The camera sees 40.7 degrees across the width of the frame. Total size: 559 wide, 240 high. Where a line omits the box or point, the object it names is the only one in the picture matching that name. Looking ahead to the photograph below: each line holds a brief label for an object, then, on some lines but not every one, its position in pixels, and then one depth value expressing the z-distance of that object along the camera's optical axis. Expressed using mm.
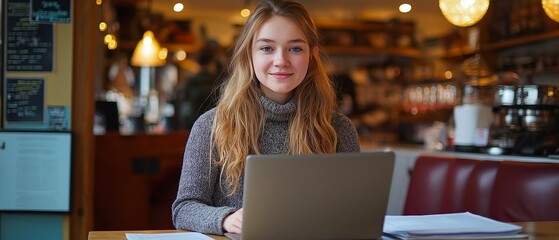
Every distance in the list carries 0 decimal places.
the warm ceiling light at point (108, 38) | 4803
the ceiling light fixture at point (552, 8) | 3070
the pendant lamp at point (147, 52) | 6035
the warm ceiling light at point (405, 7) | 3076
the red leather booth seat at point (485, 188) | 2742
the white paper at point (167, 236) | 1694
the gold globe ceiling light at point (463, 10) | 3299
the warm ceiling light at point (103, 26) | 3926
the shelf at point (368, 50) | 8055
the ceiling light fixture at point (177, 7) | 3228
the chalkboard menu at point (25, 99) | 3066
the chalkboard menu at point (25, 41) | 3045
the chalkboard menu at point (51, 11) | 3027
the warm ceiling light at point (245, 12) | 5074
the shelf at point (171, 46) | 6969
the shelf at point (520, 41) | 5574
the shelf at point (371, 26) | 8109
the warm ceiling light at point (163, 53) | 6826
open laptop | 1514
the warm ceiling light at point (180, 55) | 7752
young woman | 2014
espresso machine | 3250
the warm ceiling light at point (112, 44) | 5053
